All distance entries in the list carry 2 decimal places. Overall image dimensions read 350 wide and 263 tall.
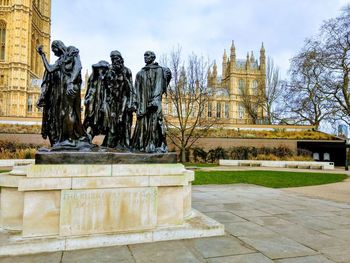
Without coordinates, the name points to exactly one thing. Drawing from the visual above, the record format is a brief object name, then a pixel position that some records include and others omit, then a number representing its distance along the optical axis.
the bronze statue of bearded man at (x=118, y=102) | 5.24
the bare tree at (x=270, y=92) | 41.14
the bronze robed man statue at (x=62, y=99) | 4.69
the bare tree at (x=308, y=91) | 27.56
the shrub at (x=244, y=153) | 26.08
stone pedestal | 3.83
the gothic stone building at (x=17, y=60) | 63.94
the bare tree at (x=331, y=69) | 25.77
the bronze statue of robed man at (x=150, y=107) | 5.44
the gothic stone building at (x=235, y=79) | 73.56
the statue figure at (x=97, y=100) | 5.15
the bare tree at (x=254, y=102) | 42.94
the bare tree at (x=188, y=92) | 25.34
